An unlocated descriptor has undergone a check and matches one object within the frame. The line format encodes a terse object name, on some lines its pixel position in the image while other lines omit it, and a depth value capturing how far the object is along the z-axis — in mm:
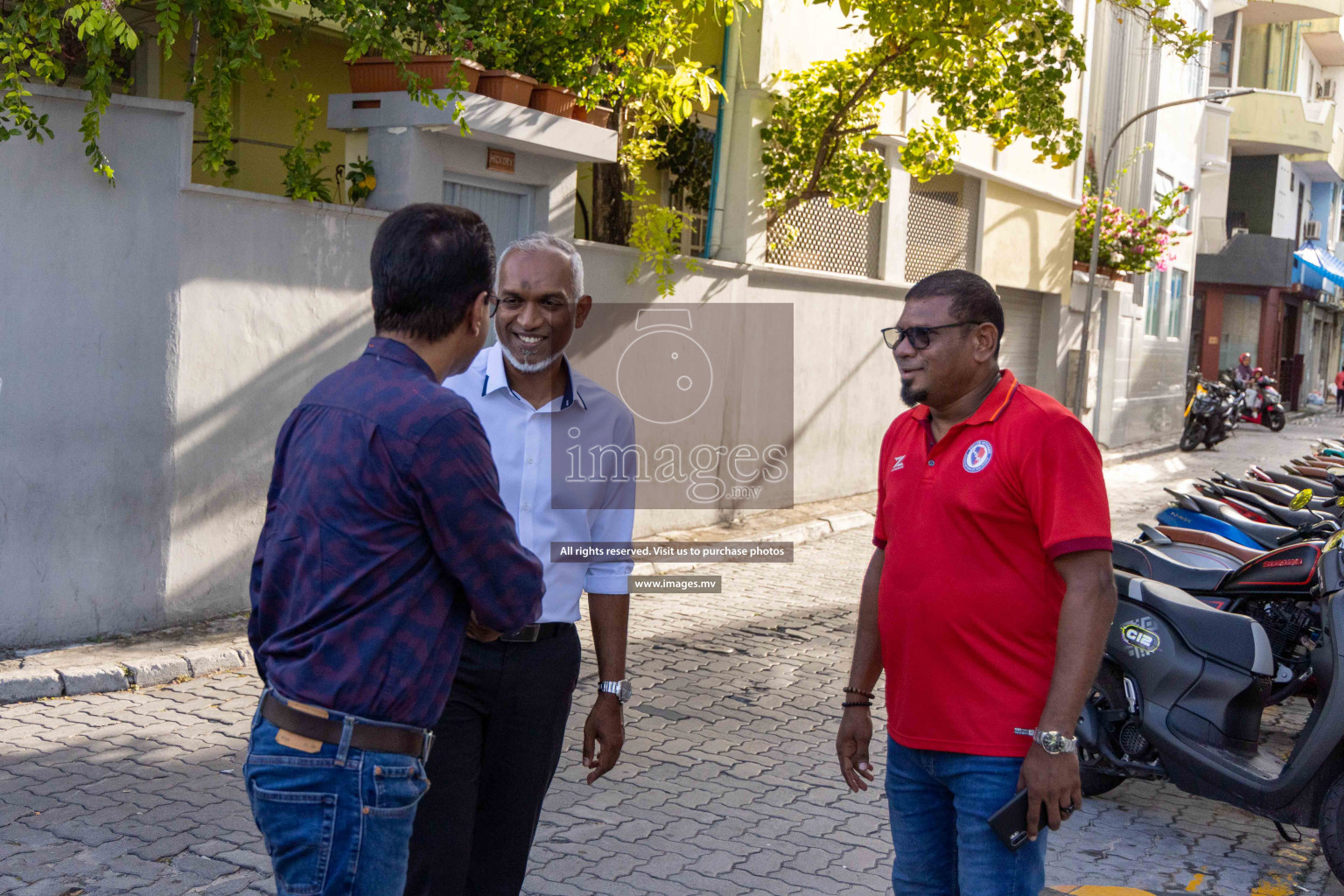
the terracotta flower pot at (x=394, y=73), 8031
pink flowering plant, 20047
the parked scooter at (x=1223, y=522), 7242
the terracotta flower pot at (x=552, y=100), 8906
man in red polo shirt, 2572
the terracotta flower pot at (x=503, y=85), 8484
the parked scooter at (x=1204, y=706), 4465
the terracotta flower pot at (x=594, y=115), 9266
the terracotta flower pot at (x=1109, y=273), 20422
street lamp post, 18500
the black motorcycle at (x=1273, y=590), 5156
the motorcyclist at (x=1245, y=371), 28109
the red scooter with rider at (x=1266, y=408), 27172
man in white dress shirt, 2664
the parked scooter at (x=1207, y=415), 21814
